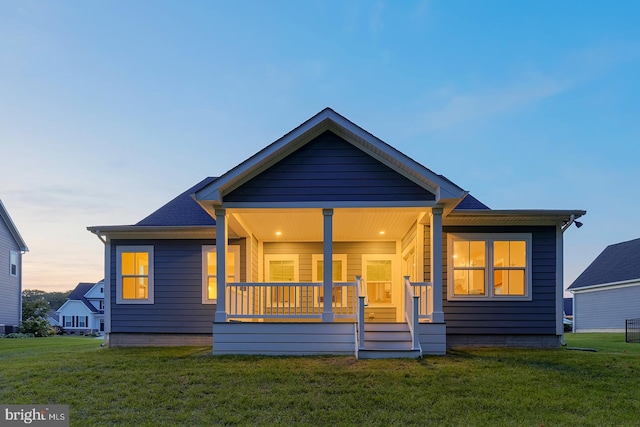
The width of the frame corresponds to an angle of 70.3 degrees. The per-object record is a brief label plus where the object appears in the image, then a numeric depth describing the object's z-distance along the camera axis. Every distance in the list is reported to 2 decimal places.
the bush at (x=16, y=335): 21.47
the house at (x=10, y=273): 22.77
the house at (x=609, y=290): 24.14
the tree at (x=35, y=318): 23.91
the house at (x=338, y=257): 9.07
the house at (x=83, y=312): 46.94
